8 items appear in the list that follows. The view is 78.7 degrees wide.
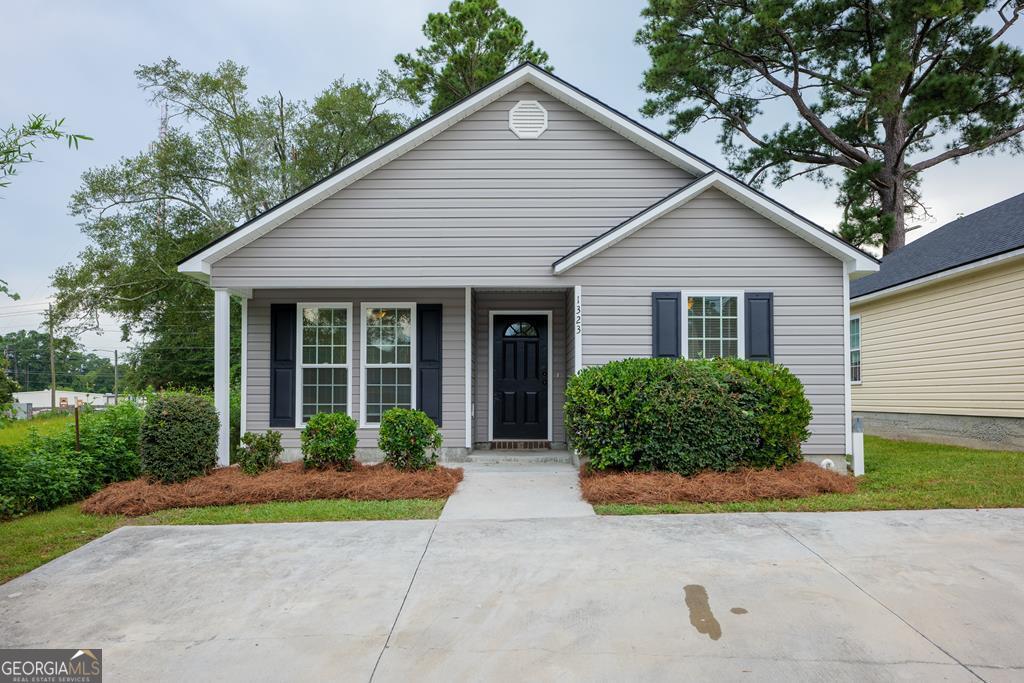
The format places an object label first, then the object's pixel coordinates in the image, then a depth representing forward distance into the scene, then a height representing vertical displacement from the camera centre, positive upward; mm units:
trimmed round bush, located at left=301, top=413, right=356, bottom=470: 8000 -1047
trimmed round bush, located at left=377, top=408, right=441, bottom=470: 7848 -983
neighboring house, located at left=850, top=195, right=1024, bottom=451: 10094 +427
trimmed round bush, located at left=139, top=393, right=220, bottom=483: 7543 -971
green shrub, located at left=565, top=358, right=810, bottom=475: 7254 -672
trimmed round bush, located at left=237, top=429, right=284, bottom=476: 8109 -1222
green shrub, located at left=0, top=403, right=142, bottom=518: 6883 -1227
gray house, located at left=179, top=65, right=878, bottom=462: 8672 +1201
